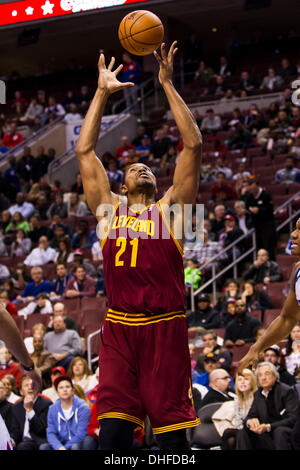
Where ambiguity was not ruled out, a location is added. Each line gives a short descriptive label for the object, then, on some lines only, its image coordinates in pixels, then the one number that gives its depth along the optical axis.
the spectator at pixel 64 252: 14.77
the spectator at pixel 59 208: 16.73
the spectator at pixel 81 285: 13.11
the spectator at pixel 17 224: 16.81
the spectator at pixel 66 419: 9.05
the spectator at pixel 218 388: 8.92
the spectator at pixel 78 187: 17.62
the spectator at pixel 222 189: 14.53
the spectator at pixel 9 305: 12.44
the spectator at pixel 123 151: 18.47
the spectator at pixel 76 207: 16.47
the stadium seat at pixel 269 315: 10.70
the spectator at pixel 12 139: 21.27
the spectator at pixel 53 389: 9.98
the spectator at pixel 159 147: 17.56
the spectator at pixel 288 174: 14.57
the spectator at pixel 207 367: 9.41
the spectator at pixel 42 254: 15.06
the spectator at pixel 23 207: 17.39
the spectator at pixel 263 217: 12.56
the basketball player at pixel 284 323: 5.31
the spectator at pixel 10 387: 9.92
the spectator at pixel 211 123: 17.91
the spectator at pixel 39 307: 12.92
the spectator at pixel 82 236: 15.34
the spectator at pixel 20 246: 15.97
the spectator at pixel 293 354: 9.20
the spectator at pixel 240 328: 10.31
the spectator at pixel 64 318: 11.55
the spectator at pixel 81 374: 10.12
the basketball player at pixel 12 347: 4.30
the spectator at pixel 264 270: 11.80
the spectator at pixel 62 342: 11.15
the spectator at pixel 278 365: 8.73
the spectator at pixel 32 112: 22.33
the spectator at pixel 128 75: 20.66
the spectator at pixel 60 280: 13.69
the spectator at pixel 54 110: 21.71
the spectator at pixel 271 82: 19.36
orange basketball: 5.54
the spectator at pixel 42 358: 10.83
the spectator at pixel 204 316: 11.28
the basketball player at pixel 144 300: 4.57
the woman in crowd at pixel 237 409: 8.36
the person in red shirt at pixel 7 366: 10.94
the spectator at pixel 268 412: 8.03
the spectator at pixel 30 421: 9.43
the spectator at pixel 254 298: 11.02
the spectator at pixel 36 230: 16.08
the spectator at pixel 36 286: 13.89
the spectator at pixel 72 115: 21.19
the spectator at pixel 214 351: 9.55
